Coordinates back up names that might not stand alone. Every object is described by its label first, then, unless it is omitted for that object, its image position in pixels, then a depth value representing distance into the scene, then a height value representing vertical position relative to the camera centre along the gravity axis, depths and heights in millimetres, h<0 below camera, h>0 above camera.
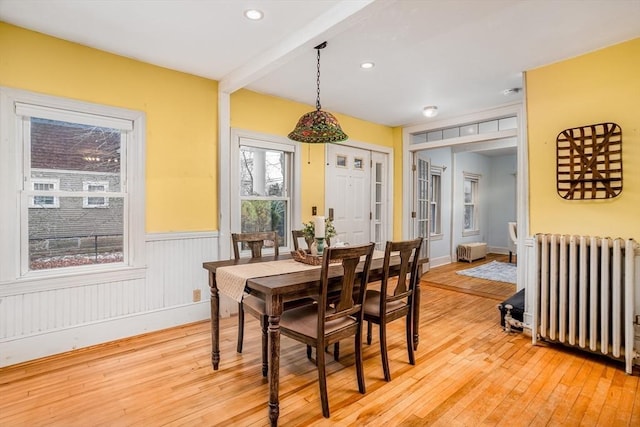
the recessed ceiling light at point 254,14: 2248 +1396
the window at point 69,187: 2467 +219
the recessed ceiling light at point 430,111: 4309 +1381
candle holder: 2578 -249
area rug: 5426 -1073
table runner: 2047 -397
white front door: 4664 +319
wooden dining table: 1783 -479
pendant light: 2482 +643
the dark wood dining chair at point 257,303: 2295 -686
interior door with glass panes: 5426 +229
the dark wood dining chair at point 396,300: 2209 -667
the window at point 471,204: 7820 +215
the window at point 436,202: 6457 +215
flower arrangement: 2616 -141
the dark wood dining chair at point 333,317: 1862 -673
